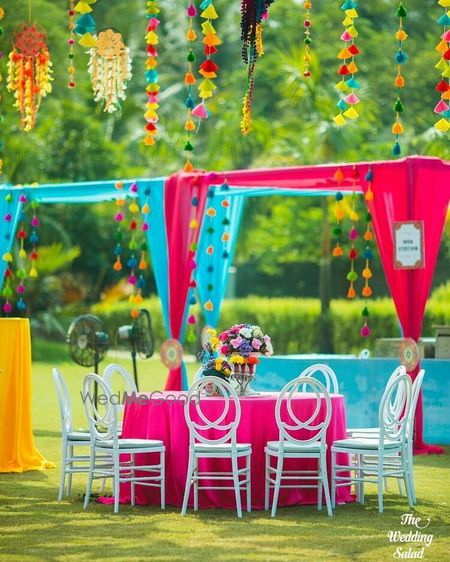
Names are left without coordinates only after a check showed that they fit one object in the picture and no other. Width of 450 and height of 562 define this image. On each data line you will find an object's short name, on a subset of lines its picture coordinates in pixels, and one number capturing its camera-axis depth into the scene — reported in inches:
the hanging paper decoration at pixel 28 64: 474.6
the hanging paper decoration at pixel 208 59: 376.7
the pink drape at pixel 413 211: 511.6
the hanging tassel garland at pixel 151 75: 401.1
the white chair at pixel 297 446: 370.0
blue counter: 551.5
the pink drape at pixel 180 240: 547.9
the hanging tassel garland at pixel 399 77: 384.1
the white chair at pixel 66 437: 396.6
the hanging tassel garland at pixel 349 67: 394.2
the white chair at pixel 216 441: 368.6
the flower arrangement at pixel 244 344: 401.0
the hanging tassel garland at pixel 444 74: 371.9
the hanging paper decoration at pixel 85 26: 342.6
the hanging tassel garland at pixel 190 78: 382.7
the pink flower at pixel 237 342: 400.6
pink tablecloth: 387.1
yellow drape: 480.2
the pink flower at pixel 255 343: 401.6
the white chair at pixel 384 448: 377.2
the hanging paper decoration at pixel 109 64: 454.4
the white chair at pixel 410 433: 386.9
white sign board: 510.8
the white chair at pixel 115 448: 380.3
